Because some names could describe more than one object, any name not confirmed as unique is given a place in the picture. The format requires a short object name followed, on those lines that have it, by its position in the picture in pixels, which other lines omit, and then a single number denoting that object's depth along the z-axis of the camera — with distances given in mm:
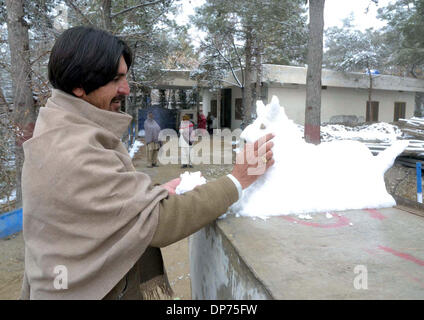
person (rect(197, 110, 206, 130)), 13891
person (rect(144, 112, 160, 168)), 8539
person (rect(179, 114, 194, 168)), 8766
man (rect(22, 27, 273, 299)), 893
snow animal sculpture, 1555
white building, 13414
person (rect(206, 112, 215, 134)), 16047
